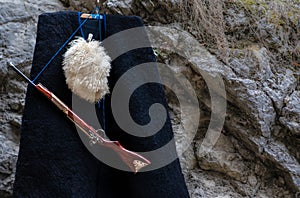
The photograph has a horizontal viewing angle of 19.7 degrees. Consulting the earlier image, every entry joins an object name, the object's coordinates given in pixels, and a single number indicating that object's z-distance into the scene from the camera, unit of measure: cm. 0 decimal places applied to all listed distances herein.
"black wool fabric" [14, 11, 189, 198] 520
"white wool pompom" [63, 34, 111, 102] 527
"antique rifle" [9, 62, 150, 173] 524
